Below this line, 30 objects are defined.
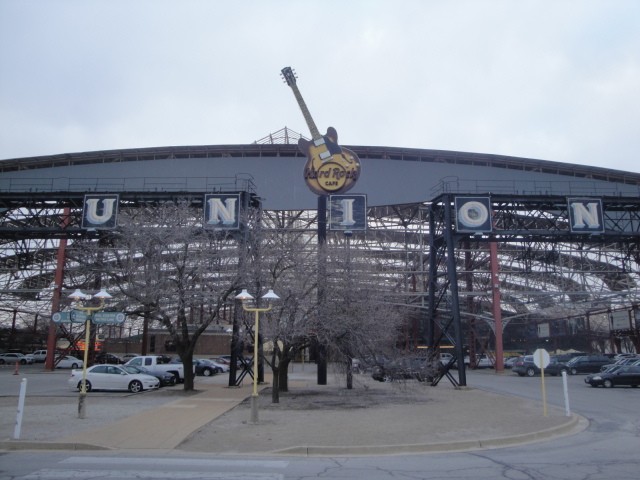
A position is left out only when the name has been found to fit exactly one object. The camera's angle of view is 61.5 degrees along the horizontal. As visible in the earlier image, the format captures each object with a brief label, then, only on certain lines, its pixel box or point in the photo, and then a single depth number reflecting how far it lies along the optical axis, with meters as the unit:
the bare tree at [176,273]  23.38
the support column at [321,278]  20.73
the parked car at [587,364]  41.44
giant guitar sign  29.52
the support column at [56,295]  42.53
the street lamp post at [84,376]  15.29
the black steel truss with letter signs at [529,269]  29.61
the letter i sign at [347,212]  29.45
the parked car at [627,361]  34.16
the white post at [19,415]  11.72
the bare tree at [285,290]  19.67
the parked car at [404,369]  22.44
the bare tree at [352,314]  20.20
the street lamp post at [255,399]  14.57
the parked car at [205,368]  41.69
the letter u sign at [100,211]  29.66
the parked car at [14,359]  57.28
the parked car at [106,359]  49.35
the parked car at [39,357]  59.77
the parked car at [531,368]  40.66
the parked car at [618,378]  28.98
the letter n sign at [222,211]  28.36
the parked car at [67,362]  47.81
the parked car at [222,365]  44.55
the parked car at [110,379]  24.81
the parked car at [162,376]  29.53
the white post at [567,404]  16.02
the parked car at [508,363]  53.78
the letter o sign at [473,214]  28.69
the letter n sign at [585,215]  29.83
